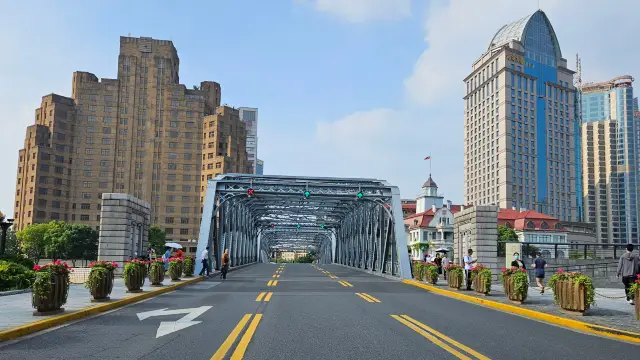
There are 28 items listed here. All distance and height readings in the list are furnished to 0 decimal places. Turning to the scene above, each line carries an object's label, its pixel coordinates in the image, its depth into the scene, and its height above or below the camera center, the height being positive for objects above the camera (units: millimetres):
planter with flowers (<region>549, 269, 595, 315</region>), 14180 -1143
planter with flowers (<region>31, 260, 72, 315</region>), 12211 -1219
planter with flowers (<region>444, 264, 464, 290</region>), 23719 -1417
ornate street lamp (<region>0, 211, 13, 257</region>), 24459 +134
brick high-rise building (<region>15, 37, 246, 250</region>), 122500 +19607
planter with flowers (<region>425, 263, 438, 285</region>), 27219 -1533
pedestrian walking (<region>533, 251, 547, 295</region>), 22125 -894
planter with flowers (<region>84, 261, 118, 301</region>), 15453 -1305
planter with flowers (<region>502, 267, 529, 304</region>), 17297 -1252
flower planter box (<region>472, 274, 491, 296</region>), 20453 -1534
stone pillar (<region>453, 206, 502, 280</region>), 28000 +338
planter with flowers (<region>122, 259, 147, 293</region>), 18734 -1375
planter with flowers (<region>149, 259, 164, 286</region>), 22078 -1453
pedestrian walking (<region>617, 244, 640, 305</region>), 16375 -568
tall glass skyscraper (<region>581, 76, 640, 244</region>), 195375 +13347
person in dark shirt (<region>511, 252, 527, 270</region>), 22125 -779
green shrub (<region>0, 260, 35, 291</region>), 18375 -1490
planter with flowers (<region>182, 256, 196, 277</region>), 29430 -1626
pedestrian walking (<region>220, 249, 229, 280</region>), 31248 -1584
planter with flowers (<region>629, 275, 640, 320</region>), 12922 -1032
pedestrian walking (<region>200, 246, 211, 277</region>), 31500 -1351
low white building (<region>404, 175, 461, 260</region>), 109188 +1809
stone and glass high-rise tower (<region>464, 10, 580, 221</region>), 160000 +33683
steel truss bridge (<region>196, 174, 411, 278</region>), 37481 +2022
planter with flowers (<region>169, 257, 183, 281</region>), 26172 -1566
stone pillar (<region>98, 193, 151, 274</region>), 26859 +170
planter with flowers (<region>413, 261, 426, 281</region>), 30250 -1536
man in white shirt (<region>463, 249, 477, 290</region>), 23125 -1013
